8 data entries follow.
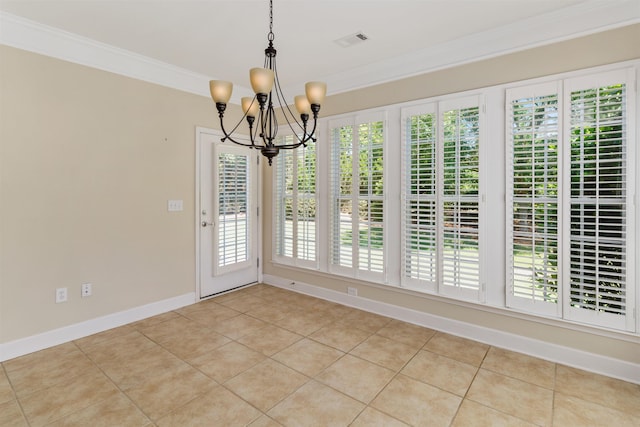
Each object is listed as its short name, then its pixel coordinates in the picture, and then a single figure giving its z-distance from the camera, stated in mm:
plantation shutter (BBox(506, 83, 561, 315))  2545
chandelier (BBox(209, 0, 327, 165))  1831
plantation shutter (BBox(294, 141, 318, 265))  4109
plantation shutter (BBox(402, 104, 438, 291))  3129
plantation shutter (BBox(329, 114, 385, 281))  3523
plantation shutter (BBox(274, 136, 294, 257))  4371
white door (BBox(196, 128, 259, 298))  3969
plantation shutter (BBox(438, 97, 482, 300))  2906
